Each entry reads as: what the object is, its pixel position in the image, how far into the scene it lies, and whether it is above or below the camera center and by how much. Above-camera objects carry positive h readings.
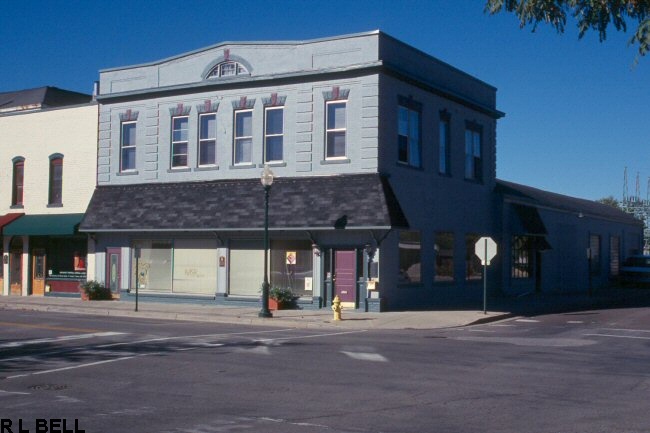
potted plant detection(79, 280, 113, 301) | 33.09 -1.42
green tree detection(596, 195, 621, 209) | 108.53 +8.65
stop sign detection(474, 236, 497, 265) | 26.95 +0.42
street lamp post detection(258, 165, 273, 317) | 25.12 -0.65
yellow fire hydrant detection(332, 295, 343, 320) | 24.55 -1.44
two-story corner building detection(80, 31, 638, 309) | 28.03 +3.21
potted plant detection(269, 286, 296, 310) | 28.47 -1.36
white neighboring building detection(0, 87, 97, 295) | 34.84 +2.70
